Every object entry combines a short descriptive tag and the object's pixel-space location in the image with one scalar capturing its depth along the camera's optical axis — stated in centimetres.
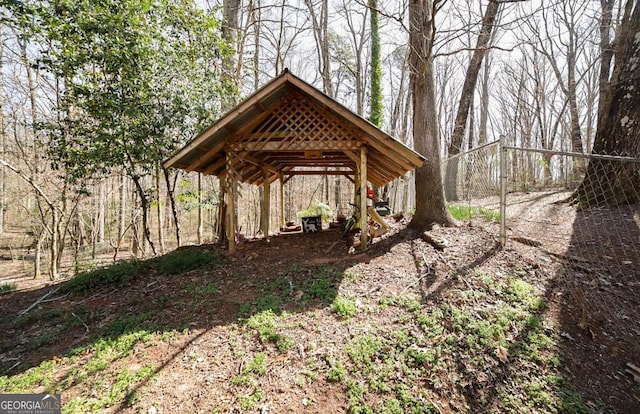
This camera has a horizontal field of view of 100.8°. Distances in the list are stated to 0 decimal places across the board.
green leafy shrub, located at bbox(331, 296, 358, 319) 324
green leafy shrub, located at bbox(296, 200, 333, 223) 1065
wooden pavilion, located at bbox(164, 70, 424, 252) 454
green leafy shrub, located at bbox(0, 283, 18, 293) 478
